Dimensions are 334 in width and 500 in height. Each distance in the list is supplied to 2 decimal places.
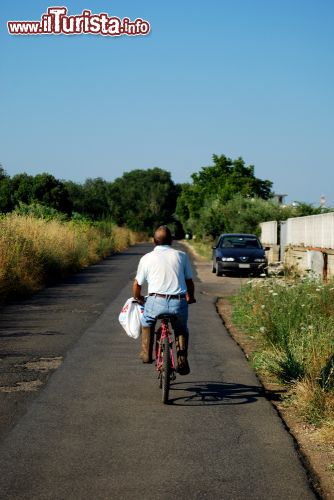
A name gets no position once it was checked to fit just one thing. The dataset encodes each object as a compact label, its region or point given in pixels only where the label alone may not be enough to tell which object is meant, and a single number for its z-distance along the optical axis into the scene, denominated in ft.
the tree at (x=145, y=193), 467.52
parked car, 91.76
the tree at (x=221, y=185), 259.99
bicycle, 25.27
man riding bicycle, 26.08
